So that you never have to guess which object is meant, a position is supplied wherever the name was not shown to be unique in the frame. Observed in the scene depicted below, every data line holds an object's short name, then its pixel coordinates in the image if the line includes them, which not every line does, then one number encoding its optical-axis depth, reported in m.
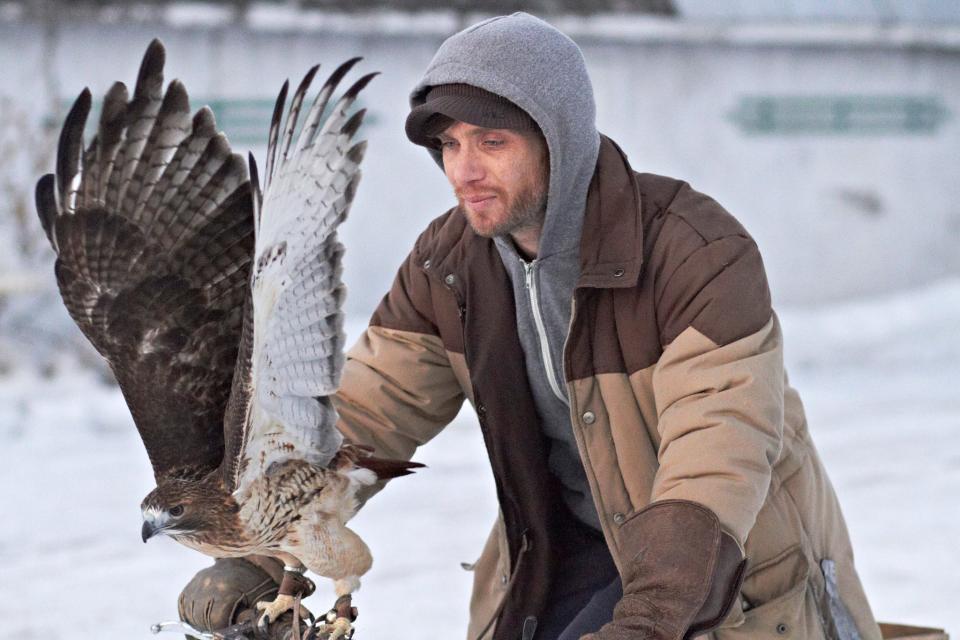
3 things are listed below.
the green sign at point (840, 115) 14.47
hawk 4.91
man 4.89
